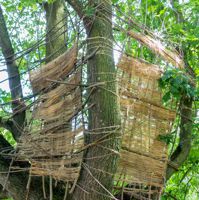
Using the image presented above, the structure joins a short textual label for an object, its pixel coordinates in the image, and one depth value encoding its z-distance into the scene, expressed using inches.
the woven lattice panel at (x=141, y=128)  215.3
